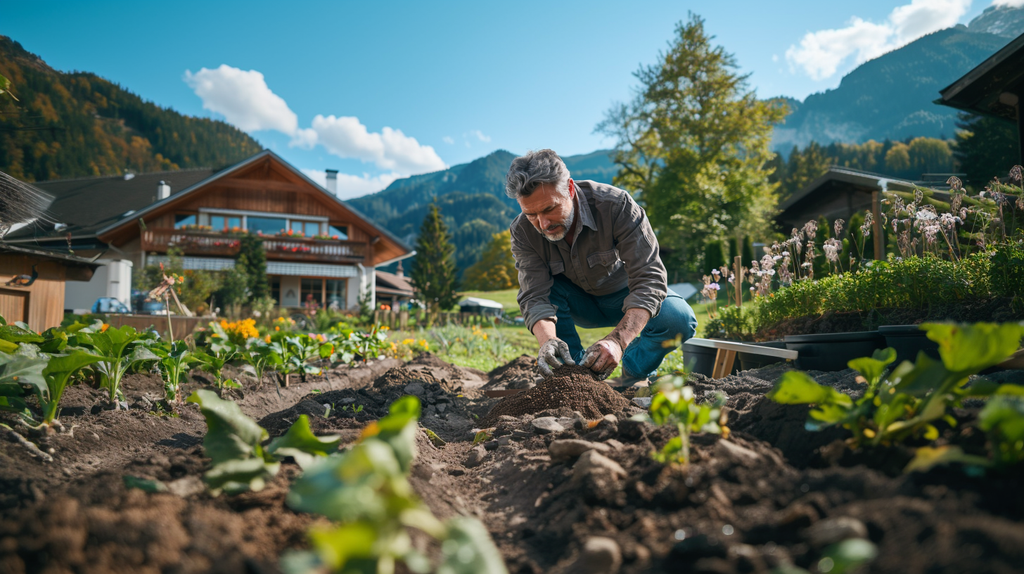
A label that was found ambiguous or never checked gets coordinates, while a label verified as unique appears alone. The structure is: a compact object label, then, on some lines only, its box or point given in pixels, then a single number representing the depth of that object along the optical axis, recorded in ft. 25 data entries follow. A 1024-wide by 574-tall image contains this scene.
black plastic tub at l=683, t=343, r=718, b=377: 11.51
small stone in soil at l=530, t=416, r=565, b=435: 5.85
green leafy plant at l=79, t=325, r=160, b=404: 6.52
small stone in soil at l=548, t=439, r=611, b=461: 4.32
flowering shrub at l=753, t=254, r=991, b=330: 8.65
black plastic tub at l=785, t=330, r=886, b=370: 8.13
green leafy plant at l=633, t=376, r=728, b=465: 3.33
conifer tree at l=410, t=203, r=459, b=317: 80.12
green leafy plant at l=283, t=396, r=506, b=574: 1.66
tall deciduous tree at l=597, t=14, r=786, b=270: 75.46
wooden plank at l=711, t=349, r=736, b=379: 10.67
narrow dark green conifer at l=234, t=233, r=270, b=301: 57.36
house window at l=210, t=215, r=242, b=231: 64.28
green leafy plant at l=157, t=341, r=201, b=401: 7.77
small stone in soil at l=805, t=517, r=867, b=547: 2.10
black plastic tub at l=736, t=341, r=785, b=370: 10.15
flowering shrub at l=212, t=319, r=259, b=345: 13.35
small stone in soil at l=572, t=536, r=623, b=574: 2.54
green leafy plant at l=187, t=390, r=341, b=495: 3.19
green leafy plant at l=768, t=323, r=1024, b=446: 2.66
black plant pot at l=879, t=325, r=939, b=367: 7.07
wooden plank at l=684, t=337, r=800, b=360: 8.68
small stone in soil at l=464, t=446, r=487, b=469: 5.98
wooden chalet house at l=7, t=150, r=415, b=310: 59.72
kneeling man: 8.83
